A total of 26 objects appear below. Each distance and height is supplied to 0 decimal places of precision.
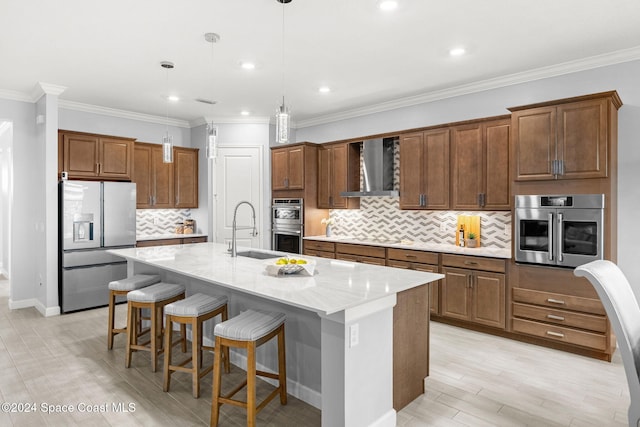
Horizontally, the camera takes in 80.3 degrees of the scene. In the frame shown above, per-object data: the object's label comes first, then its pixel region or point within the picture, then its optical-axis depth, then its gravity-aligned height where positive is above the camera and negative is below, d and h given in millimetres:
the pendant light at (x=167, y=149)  3453 +575
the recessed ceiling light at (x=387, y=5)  2758 +1536
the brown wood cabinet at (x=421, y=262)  4438 -598
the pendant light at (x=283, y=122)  2644 +633
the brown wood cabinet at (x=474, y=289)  3967 -838
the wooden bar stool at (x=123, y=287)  3502 -697
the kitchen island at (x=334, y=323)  2039 -696
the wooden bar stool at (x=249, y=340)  2252 -790
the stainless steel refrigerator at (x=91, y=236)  4902 -332
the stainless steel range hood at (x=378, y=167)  5297 +649
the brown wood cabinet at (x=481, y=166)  4184 +540
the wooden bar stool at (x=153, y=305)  3146 -781
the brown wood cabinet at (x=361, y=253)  4941 -552
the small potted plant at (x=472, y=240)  4552 -329
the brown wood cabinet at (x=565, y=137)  3354 +711
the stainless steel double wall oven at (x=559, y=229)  3391 -151
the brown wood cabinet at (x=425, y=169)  4664 +550
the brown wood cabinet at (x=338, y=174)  5684 +591
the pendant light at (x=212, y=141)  3392 +640
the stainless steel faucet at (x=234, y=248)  3454 -339
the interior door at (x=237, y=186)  6367 +441
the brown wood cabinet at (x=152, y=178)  6070 +562
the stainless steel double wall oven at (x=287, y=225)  5977 -201
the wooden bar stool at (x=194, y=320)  2719 -790
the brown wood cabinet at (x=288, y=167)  5953 +726
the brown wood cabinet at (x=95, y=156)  5059 +783
